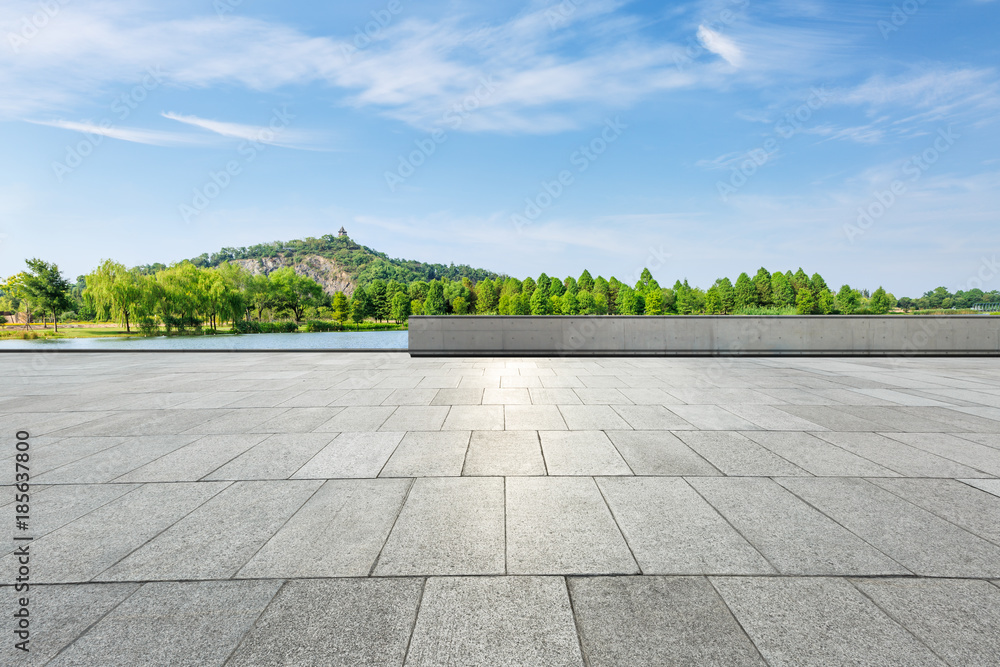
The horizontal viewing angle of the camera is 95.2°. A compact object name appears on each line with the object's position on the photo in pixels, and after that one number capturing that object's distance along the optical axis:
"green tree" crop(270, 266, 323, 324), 74.62
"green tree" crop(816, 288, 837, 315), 115.88
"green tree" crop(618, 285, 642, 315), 120.12
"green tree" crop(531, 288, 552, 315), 115.88
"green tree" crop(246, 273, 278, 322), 67.75
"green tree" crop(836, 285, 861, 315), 119.44
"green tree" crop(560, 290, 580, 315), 119.00
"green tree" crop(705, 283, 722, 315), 120.50
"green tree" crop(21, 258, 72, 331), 53.03
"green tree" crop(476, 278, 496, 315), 124.75
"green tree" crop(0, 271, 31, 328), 53.41
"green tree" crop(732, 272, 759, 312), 115.12
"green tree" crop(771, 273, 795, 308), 112.94
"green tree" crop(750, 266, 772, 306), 115.19
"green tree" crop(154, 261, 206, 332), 45.94
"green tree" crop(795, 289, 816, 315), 111.76
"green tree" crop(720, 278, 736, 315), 117.00
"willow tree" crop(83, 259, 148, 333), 41.59
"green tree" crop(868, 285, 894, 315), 119.38
